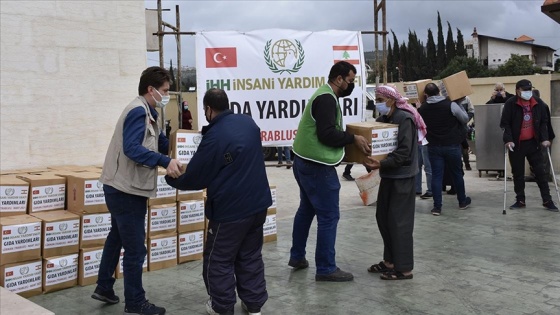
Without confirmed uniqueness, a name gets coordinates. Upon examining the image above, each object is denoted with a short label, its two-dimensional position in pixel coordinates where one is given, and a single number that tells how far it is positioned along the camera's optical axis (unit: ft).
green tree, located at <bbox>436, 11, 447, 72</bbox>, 233.35
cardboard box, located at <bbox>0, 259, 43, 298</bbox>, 14.80
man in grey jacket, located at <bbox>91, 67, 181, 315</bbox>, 13.02
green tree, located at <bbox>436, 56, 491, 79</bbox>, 182.39
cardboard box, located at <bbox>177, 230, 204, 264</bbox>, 18.56
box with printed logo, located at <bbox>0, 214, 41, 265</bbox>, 14.82
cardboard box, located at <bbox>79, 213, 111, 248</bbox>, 16.28
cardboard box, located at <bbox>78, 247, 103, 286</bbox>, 16.28
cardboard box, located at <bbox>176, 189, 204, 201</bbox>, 18.44
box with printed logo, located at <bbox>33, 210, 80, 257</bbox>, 15.59
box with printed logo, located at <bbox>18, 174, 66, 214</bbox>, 16.24
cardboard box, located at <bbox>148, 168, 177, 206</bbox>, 17.81
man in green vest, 15.78
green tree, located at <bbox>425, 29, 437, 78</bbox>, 236.96
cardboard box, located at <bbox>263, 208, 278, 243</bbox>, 21.44
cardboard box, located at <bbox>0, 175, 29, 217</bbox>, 15.67
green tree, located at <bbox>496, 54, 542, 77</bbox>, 171.32
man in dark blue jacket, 12.73
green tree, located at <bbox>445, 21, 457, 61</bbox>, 232.53
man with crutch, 26.45
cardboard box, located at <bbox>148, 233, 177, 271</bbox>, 17.72
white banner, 22.97
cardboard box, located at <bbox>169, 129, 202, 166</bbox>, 14.30
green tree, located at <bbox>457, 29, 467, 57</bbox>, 231.50
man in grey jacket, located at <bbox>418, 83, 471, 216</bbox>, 27.32
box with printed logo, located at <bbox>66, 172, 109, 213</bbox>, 16.29
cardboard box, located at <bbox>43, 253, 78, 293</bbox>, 15.64
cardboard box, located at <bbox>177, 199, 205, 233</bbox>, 18.43
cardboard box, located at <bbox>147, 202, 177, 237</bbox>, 17.62
